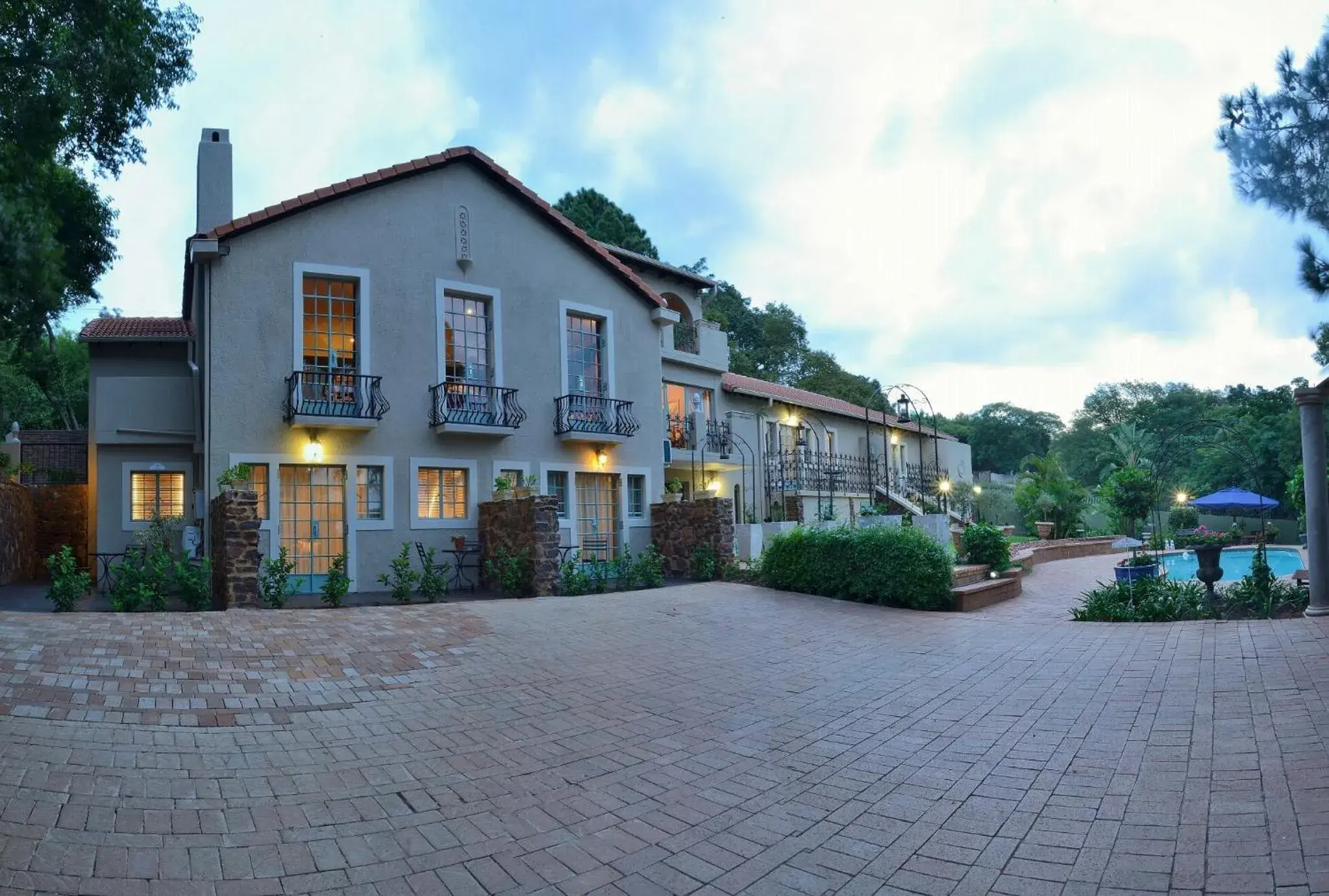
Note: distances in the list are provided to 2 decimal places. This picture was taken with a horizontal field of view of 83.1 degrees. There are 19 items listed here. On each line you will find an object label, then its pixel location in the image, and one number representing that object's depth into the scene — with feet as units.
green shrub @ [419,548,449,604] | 37.70
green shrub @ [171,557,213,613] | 32.07
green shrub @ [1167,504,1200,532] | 101.96
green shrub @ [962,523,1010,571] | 50.88
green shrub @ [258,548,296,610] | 33.78
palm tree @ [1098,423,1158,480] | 108.37
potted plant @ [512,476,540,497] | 42.29
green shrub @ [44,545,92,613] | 30.73
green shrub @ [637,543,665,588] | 45.03
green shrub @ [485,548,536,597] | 40.09
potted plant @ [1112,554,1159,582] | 42.50
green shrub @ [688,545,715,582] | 47.80
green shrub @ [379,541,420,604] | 37.37
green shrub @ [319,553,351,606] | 35.37
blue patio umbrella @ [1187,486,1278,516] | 74.28
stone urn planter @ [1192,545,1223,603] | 34.12
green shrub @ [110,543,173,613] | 31.07
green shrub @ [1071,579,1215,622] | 33.35
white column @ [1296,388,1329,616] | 29.37
